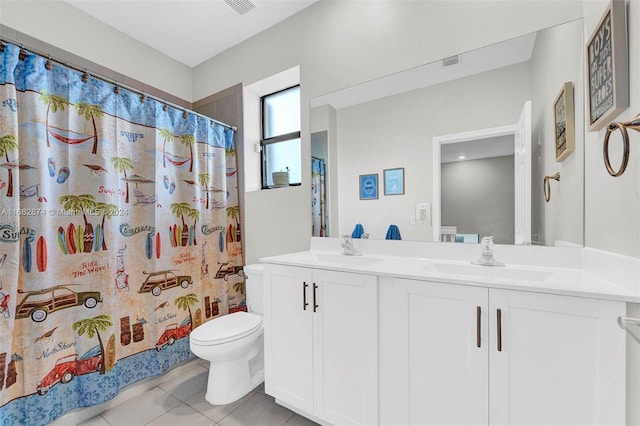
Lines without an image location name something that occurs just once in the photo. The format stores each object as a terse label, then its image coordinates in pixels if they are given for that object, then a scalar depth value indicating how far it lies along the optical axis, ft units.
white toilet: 5.49
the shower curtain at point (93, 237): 4.49
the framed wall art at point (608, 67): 2.90
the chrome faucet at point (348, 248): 5.89
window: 7.71
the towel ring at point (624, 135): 2.42
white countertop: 2.96
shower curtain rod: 4.59
